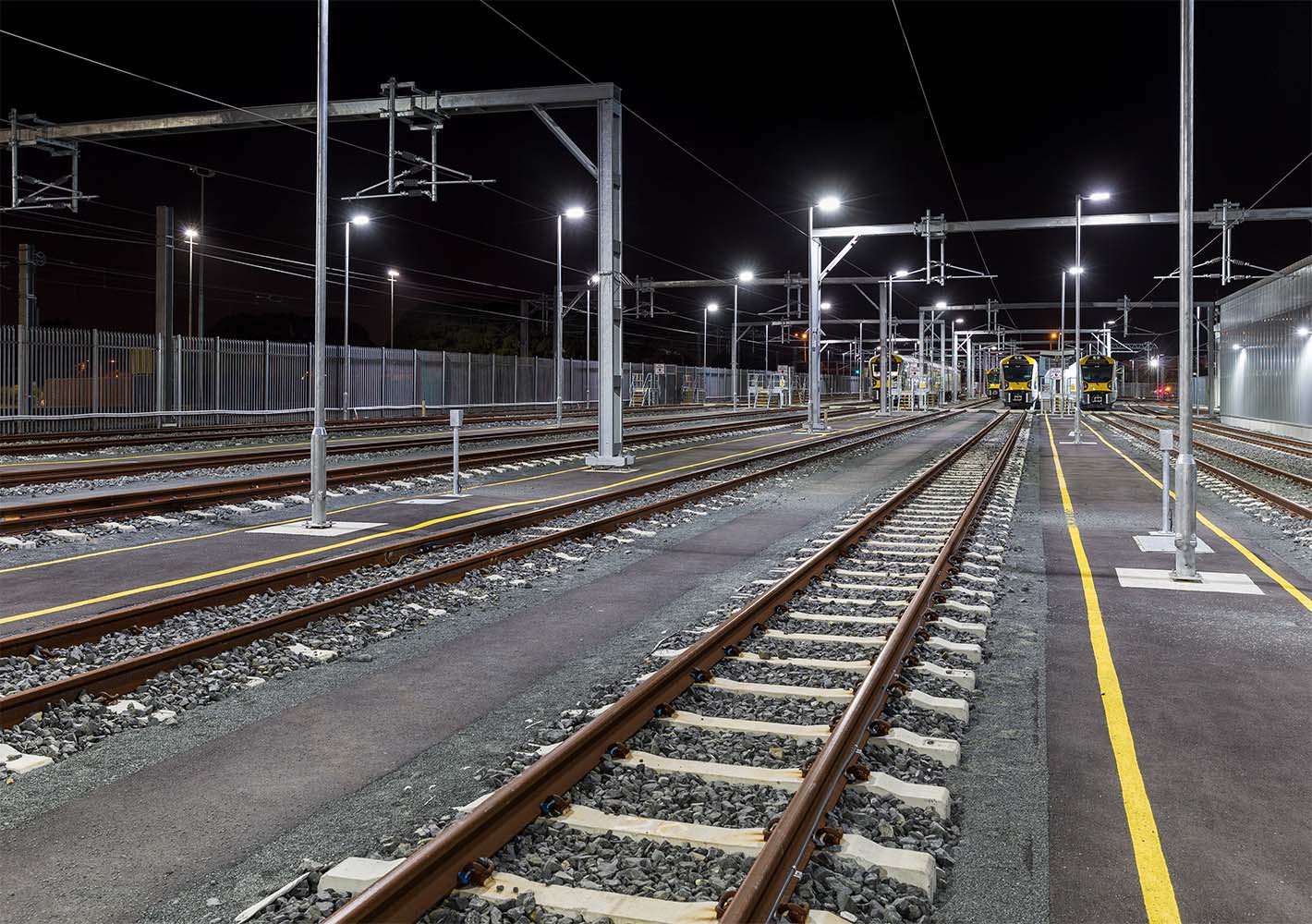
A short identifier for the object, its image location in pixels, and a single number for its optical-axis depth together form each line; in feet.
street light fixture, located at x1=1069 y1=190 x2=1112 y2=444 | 100.12
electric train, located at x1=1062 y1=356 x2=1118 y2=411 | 239.50
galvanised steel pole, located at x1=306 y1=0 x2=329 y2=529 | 43.88
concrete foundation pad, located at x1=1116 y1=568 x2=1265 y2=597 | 34.63
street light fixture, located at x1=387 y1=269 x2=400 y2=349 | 191.17
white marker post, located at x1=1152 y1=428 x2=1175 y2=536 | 44.41
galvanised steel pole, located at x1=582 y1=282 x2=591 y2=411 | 211.82
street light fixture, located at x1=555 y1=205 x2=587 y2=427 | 128.36
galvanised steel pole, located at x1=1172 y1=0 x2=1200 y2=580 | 35.65
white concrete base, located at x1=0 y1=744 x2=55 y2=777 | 17.86
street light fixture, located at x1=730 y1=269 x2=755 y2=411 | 243.52
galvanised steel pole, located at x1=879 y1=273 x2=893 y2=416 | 182.44
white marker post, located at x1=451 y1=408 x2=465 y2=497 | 58.13
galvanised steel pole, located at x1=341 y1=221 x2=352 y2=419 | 143.02
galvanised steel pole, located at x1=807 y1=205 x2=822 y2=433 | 125.74
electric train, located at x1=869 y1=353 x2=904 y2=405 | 247.09
